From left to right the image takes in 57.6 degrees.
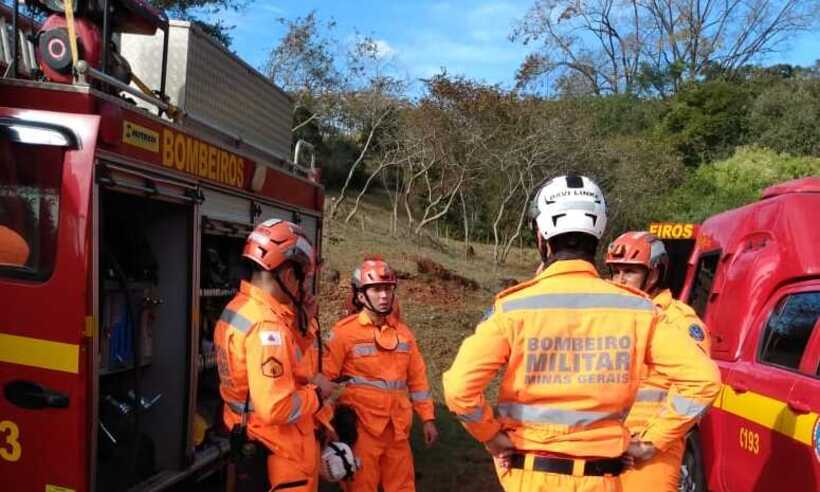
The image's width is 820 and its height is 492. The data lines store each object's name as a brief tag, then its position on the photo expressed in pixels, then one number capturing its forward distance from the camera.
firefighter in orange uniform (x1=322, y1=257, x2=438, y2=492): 4.51
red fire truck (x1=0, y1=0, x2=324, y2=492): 3.20
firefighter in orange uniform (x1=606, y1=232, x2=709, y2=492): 3.06
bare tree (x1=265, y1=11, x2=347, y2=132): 22.25
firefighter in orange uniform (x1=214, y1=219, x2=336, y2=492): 3.11
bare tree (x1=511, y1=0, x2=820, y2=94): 43.19
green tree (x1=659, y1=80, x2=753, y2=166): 33.41
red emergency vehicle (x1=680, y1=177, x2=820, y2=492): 3.65
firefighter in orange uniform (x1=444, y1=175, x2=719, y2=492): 2.47
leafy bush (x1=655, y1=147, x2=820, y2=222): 25.35
